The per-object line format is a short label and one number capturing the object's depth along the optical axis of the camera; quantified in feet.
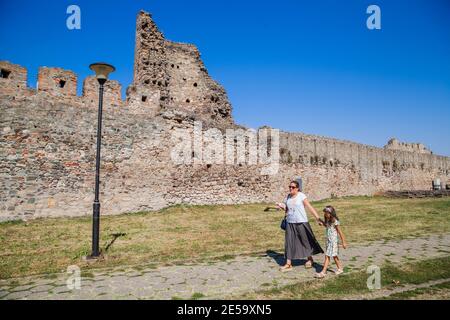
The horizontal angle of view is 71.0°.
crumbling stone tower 50.31
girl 19.86
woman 21.11
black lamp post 24.18
